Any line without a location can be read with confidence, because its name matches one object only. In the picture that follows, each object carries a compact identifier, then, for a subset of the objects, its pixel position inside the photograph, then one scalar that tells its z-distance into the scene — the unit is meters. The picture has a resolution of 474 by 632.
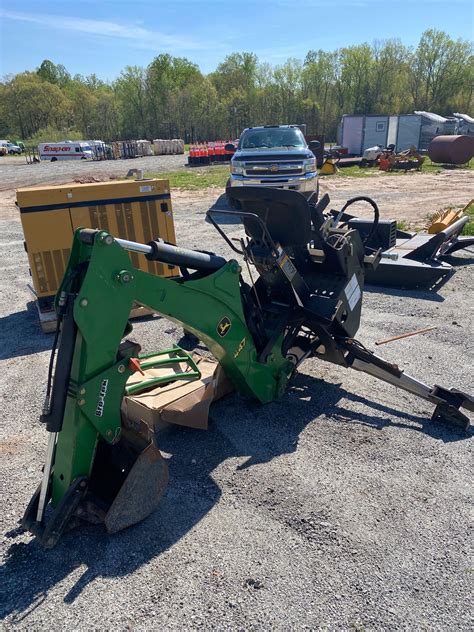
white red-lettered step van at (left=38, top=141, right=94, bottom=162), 46.66
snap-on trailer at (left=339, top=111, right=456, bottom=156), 33.78
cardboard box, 4.09
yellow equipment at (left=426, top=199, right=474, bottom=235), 9.53
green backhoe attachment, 2.90
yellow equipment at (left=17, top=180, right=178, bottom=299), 6.55
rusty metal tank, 27.22
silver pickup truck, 12.74
